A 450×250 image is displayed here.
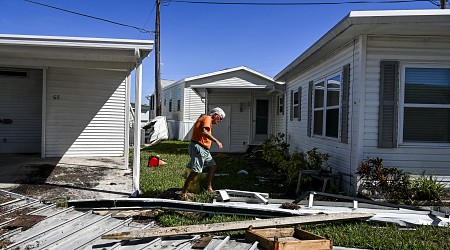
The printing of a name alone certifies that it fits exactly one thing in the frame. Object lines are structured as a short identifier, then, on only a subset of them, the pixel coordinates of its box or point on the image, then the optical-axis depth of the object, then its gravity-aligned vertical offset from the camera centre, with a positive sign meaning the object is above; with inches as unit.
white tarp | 805.9 -22.8
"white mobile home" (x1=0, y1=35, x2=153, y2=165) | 417.1 +8.4
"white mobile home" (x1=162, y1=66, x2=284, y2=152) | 627.5 +24.6
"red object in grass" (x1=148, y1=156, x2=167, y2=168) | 396.2 -45.3
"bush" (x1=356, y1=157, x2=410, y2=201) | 241.4 -36.7
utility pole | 856.9 +91.9
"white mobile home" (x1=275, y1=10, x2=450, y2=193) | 252.4 +18.4
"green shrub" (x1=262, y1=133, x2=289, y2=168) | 425.4 -34.8
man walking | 242.2 -16.9
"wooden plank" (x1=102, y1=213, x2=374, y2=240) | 163.8 -49.4
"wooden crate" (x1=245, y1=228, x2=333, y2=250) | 152.1 -50.9
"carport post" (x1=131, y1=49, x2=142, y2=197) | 271.6 -0.4
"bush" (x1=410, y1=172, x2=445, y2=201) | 237.9 -41.3
